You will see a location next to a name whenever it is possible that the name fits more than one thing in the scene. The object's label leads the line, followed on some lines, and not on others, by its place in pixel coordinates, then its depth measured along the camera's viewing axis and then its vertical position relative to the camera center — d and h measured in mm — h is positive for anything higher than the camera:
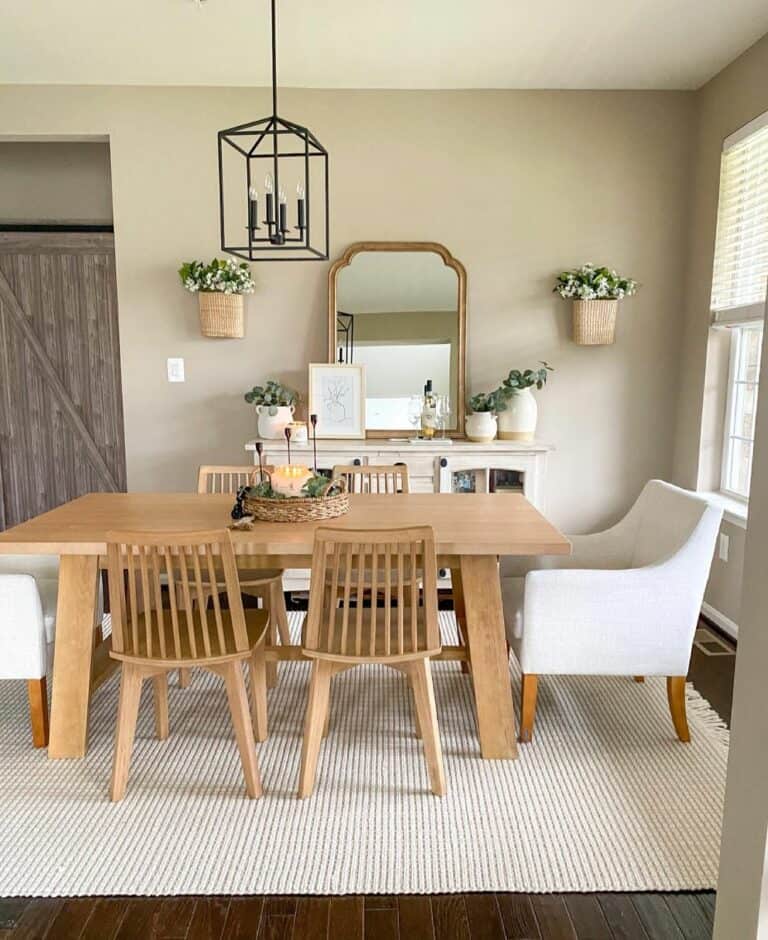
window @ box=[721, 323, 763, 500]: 3596 -196
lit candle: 2541 -390
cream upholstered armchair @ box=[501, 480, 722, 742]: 2381 -807
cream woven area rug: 1874 -1289
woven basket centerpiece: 2508 -474
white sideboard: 3912 -488
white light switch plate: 4227 -19
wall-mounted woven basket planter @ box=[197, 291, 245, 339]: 3996 +295
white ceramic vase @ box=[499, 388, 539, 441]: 4078 -266
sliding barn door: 4566 -40
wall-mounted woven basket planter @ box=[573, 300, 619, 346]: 3988 +268
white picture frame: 4129 -175
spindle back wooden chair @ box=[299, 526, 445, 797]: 1981 -775
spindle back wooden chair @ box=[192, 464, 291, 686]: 2871 -831
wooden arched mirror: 4129 +301
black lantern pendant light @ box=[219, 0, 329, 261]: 4020 +1012
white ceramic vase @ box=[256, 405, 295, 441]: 4035 -295
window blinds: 3334 +683
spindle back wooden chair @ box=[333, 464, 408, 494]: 3246 -480
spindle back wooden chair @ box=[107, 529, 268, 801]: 2002 -799
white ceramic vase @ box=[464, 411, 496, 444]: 4020 -317
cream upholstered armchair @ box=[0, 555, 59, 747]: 2363 -896
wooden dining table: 2277 -633
